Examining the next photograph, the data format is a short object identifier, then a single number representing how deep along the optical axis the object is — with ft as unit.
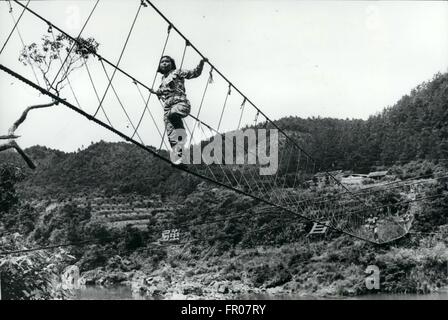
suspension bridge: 19.40
